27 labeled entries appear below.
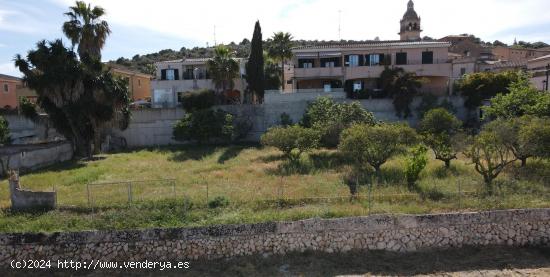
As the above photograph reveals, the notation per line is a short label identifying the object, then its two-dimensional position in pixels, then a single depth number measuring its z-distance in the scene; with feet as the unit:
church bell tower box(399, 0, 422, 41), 196.24
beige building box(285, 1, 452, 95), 134.51
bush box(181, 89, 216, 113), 126.82
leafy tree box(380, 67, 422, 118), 119.03
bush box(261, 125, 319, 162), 90.84
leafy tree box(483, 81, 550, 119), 89.20
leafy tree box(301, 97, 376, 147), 100.22
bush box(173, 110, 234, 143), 116.47
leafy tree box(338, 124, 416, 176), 77.87
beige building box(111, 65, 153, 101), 179.46
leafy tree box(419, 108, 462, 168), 88.44
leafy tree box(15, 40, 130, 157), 99.96
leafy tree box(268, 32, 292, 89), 141.38
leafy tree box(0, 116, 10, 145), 116.98
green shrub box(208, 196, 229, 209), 59.96
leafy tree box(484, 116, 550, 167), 67.77
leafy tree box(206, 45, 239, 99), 131.95
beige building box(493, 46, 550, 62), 265.95
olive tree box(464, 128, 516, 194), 67.21
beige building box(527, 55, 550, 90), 121.39
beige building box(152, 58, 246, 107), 147.13
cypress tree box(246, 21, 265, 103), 132.16
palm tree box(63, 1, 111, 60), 108.88
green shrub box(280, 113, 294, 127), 120.67
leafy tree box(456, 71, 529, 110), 118.01
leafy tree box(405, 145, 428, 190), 68.13
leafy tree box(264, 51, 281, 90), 152.25
